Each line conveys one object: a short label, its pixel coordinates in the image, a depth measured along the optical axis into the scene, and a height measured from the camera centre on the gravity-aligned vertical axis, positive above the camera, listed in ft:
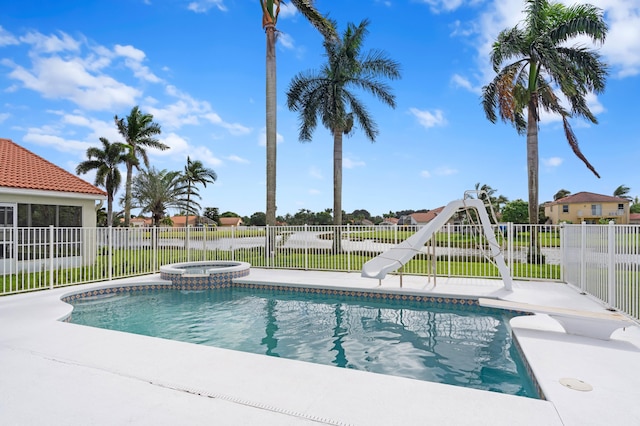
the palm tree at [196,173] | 118.42 +15.84
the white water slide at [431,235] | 28.50 -1.76
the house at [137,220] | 211.86 +0.62
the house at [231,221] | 225.41 -0.11
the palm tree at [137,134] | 94.48 +23.93
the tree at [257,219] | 226.60 +1.17
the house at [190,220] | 130.93 +0.33
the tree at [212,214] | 187.45 +3.60
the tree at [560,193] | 246.58 +18.61
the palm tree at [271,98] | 50.88 +17.59
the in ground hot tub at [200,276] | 33.04 -5.17
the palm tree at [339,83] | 57.88 +22.48
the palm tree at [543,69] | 43.98 +19.54
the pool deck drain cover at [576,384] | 11.45 -5.36
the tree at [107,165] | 92.38 +14.57
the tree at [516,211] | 163.75 +4.16
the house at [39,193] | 38.52 +3.20
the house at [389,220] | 265.46 +0.35
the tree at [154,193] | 86.99 +6.86
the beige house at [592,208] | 155.94 +5.23
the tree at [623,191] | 244.22 +19.73
